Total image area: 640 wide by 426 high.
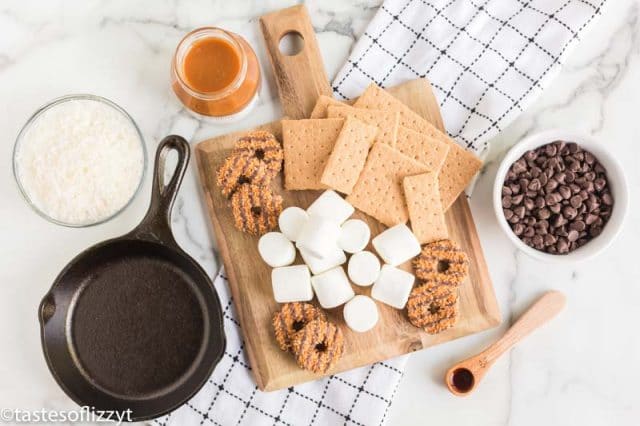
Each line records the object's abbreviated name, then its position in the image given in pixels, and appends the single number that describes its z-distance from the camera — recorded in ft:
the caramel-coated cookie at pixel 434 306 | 4.53
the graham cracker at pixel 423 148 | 4.59
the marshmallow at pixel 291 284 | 4.52
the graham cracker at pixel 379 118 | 4.63
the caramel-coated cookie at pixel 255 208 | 4.58
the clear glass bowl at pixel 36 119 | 4.52
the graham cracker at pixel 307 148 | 4.62
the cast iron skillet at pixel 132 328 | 4.61
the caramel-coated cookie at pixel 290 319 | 4.54
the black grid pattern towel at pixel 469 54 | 4.83
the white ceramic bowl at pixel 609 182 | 4.37
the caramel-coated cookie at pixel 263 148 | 4.58
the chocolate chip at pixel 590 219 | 4.44
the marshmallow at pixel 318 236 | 4.37
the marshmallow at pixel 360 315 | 4.54
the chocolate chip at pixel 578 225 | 4.45
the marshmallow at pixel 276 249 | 4.56
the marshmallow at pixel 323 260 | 4.52
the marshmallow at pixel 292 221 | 4.57
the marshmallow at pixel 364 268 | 4.58
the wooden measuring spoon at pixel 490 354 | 4.84
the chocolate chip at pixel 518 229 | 4.45
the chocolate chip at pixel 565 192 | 4.43
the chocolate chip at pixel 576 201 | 4.43
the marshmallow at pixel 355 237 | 4.59
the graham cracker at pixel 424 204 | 4.55
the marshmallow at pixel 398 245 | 4.52
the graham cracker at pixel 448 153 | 4.65
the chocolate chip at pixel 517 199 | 4.48
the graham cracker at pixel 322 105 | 4.69
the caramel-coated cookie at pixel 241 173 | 4.55
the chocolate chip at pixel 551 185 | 4.44
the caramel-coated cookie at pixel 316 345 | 4.42
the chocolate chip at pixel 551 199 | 4.42
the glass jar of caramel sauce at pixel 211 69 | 4.44
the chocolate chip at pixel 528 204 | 4.46
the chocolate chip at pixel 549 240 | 4.42
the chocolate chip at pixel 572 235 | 4.44
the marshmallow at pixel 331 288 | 4.51
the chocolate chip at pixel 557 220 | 4.44
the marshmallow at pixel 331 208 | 4.57
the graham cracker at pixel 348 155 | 4.53
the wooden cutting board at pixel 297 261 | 4.64
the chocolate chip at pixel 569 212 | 4.42
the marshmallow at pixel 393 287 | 4.52
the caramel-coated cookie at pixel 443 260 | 4.56
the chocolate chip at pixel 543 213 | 4.44
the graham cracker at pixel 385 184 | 4.59
